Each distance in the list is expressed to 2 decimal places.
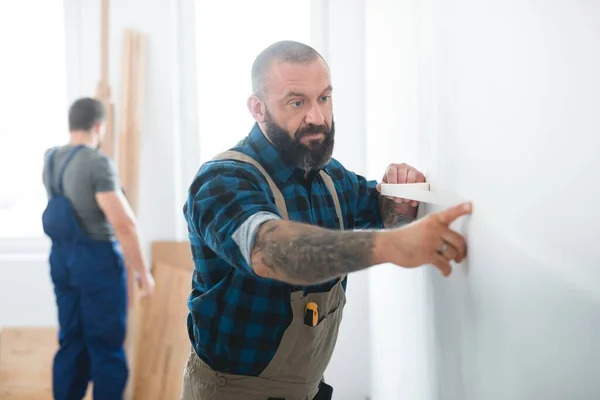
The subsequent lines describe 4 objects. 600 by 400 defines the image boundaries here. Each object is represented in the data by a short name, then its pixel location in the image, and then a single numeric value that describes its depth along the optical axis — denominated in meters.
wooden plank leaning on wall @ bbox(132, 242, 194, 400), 2.83
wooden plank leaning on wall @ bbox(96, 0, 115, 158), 2.88
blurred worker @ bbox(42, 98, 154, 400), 2.39
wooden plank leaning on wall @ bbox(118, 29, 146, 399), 2.89
